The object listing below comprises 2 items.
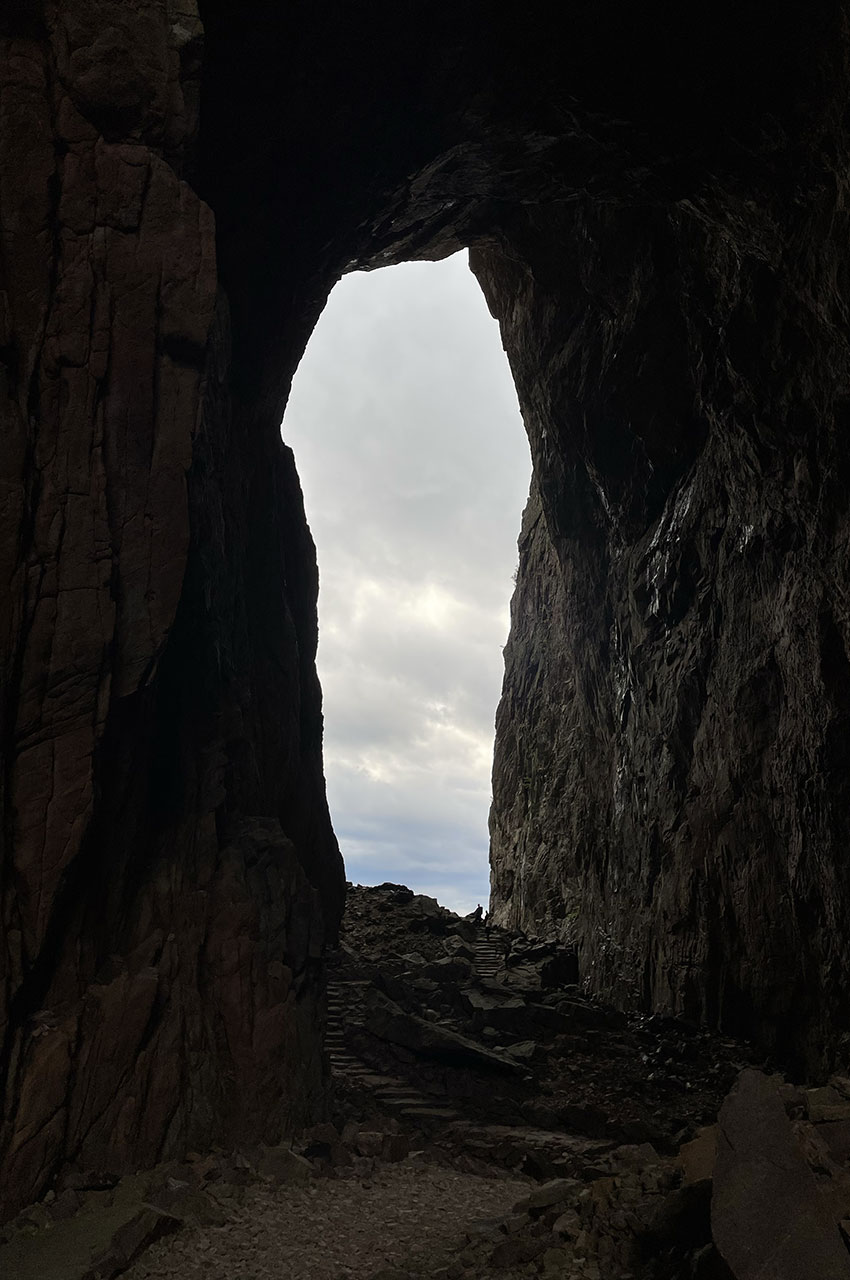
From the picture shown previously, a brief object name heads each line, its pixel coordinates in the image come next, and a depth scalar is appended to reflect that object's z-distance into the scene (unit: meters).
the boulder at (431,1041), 14.09
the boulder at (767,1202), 4.70
